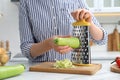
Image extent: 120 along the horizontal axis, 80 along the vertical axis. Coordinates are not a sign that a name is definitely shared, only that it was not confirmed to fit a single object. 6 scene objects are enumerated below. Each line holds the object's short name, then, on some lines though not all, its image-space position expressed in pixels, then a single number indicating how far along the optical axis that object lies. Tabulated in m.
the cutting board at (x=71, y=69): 1.44
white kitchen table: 1.36
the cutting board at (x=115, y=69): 1.47
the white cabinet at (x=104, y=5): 3.56
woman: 1.86
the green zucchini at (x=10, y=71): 1.35
